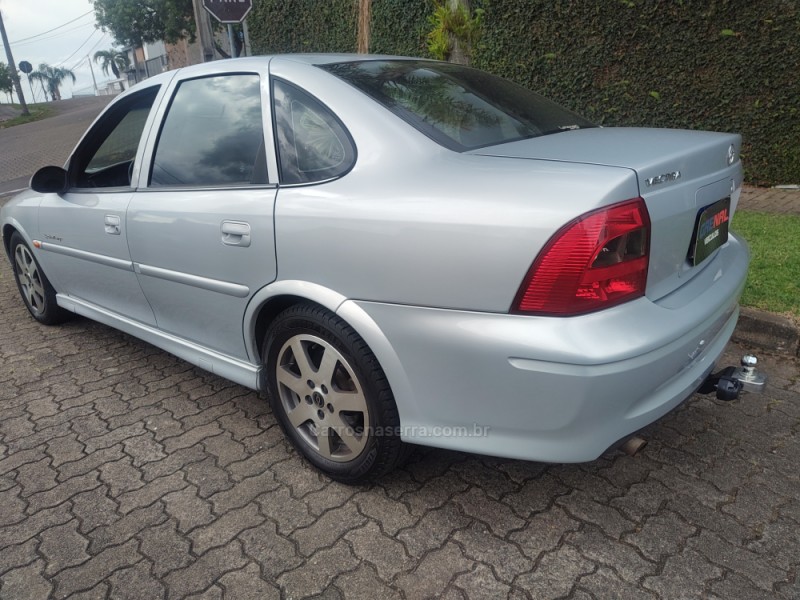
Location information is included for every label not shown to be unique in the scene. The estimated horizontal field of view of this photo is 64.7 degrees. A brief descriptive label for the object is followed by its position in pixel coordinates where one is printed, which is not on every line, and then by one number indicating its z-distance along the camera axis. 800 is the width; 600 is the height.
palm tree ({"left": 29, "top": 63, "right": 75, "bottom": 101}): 86.00
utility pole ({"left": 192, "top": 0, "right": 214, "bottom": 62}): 8.88
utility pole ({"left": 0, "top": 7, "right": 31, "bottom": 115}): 32.72
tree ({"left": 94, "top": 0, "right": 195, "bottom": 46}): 23.03
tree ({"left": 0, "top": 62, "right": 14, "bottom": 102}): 48.72
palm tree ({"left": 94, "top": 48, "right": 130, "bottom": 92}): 58.70
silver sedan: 1.78
